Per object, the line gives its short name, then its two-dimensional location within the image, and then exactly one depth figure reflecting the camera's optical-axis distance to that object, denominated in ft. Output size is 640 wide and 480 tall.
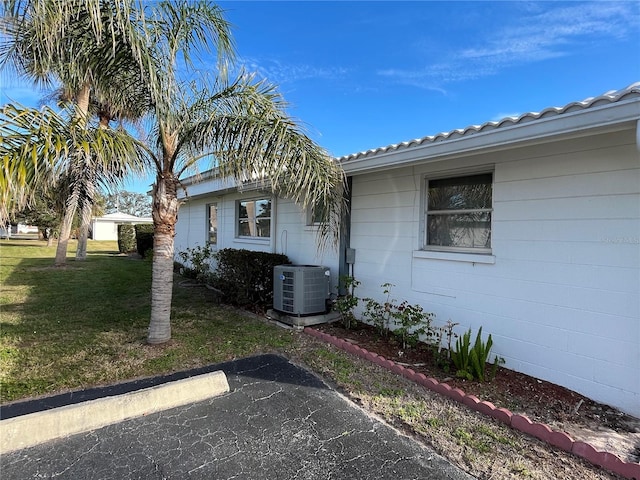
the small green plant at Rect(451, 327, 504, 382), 12.73
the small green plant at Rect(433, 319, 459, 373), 14.07
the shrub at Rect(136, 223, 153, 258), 60.80
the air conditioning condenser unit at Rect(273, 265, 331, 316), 20.29
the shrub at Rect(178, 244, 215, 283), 34.77
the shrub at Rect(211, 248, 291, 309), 23.99
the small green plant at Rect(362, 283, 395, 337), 18.47
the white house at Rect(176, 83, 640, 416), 10.99
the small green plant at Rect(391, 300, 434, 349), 16.10
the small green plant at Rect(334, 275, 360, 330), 19.63
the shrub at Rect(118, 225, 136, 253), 72.49
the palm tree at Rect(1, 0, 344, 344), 14.84
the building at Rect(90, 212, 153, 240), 139.44
